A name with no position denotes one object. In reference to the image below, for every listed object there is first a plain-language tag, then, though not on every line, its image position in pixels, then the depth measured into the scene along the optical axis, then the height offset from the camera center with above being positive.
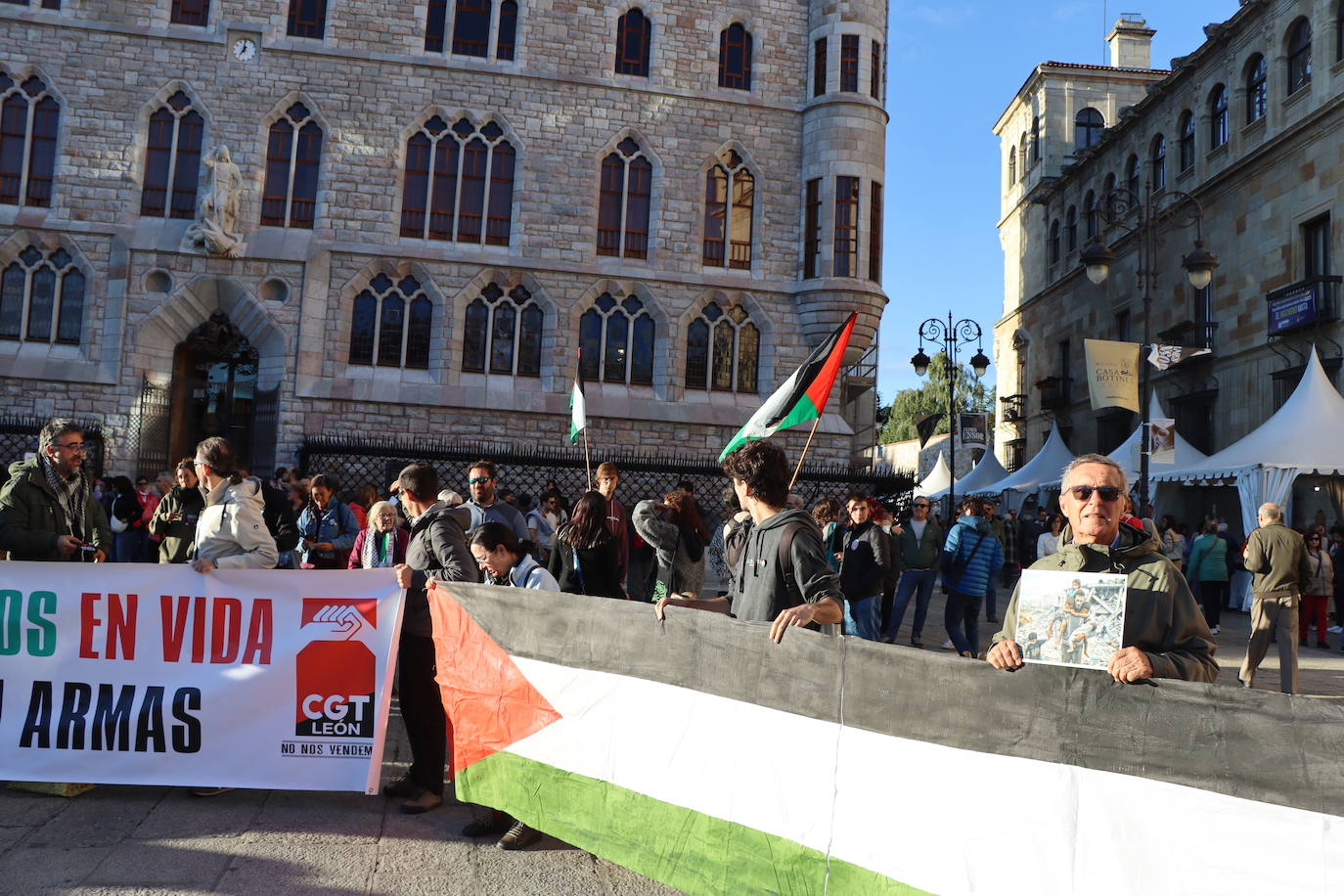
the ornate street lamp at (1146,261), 14.01 +4.20
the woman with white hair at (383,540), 6.07 -0.23
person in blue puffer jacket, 10.01 -0.36
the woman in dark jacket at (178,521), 6.25 -0.20
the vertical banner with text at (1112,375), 14.60 +2.50
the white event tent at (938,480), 28.98 +1.54
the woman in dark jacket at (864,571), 8.48 -0.38
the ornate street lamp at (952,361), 21.91 +3.94
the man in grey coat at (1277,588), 8.71 -0.34
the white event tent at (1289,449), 15.59 +1.65
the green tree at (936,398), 60.12 +8.51
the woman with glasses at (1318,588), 12.21 -0.45
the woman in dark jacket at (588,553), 6.71 -0.27
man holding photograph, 2.73 -0.12
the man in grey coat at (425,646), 4.90 -0.73
